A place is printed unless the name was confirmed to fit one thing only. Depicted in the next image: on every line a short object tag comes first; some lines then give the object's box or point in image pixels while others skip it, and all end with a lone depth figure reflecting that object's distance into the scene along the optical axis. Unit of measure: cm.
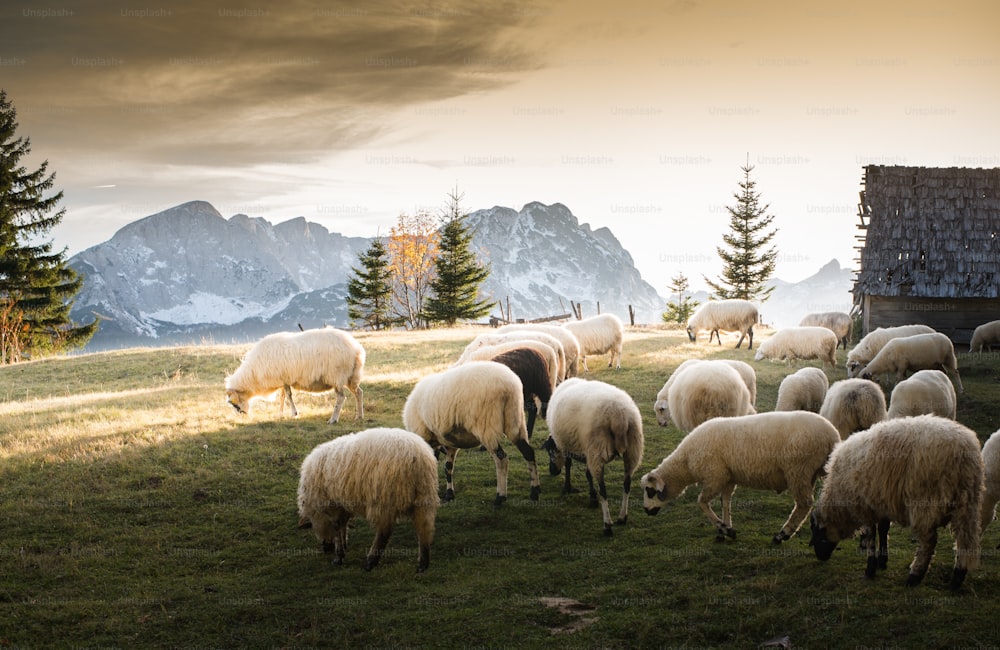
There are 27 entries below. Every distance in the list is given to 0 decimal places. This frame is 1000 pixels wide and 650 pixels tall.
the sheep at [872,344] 1844
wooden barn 2317
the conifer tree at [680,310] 5712
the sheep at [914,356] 1641
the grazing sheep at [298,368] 1458
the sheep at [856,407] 1069
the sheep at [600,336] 2084
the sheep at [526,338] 1636
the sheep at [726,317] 2605
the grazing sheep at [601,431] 899
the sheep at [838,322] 2636
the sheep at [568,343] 1817
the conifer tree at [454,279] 4634
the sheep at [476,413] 967
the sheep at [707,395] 1173
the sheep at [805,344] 2114
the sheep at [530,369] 1334
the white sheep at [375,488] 749
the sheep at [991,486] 749
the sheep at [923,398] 1146
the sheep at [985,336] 2173
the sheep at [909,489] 616
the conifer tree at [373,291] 4978
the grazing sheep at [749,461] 789
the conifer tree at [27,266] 3519
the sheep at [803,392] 1316
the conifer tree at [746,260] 5238
